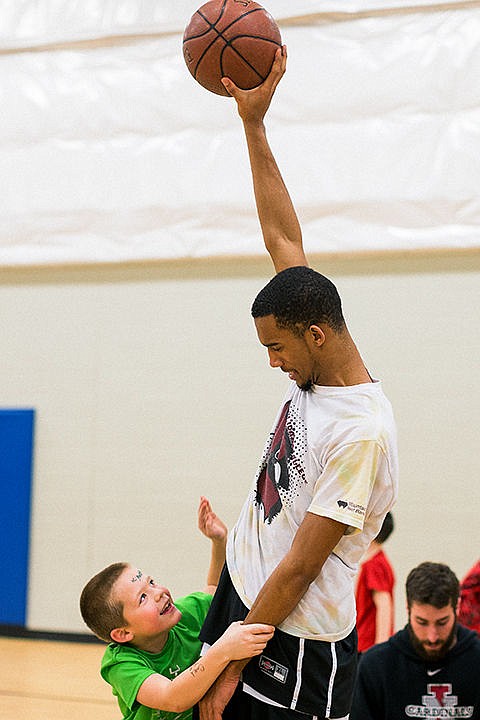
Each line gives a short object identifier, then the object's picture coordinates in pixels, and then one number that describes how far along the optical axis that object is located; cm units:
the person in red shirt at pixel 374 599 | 486
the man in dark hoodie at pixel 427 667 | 384
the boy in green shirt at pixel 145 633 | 258
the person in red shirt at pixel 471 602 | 451
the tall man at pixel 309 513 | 227
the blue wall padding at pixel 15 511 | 709
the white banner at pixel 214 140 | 650
